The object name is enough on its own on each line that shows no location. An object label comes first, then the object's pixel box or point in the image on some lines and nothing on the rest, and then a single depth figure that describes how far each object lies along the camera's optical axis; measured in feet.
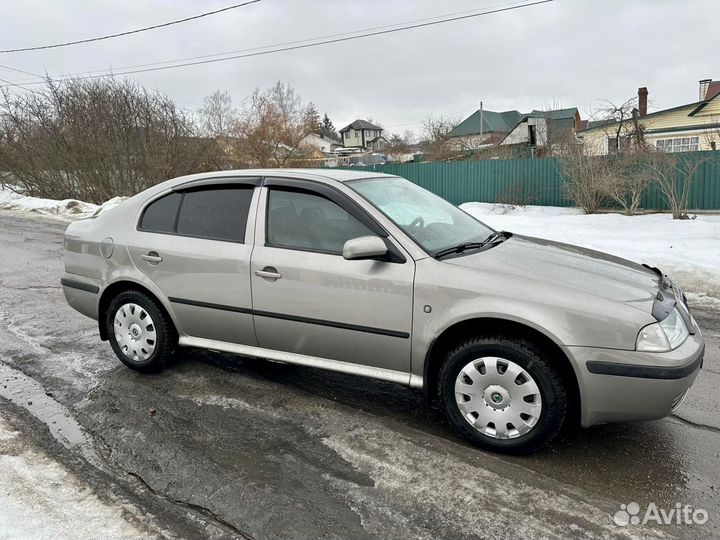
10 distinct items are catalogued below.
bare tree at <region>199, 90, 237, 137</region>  97.30
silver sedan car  9.37
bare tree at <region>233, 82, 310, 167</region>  96.68
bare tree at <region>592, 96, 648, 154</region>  48.93
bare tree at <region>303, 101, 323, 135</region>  109.07
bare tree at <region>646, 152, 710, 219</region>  43.78
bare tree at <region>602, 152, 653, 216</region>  45.55
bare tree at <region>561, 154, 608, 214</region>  47.62
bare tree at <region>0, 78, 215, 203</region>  64.44
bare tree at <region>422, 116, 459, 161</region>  117.08
